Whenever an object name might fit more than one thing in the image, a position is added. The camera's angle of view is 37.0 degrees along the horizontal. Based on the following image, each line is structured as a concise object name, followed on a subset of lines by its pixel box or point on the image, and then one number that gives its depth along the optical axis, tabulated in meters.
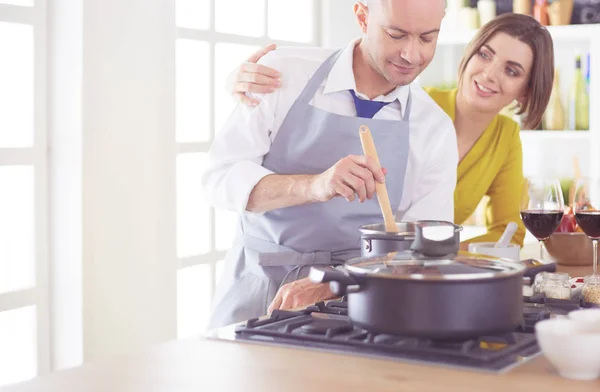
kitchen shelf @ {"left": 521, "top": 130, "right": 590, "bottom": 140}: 4.44
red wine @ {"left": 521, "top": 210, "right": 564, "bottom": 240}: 2.19
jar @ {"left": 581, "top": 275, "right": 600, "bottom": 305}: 1.77
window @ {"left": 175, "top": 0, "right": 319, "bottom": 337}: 3.71
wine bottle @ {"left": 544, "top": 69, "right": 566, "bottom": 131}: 4.54
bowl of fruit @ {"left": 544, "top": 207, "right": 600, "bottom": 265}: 2.55
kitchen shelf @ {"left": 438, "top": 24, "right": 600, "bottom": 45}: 4.35
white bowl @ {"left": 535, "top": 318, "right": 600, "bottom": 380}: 1.21
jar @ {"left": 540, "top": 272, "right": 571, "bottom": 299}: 1.82
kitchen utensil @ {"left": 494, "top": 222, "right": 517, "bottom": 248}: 2.21
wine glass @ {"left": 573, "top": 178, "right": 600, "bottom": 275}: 2.13
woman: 2.99
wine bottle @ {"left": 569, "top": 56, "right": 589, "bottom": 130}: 4.46
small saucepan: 1.75
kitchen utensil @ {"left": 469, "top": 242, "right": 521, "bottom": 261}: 2.16
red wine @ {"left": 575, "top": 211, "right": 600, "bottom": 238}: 2.13
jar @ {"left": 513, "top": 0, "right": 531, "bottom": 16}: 4.59
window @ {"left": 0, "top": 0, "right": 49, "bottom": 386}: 2.93
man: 2.23
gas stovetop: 1.31
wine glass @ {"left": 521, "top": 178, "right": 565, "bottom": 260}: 2.18
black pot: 1.31
